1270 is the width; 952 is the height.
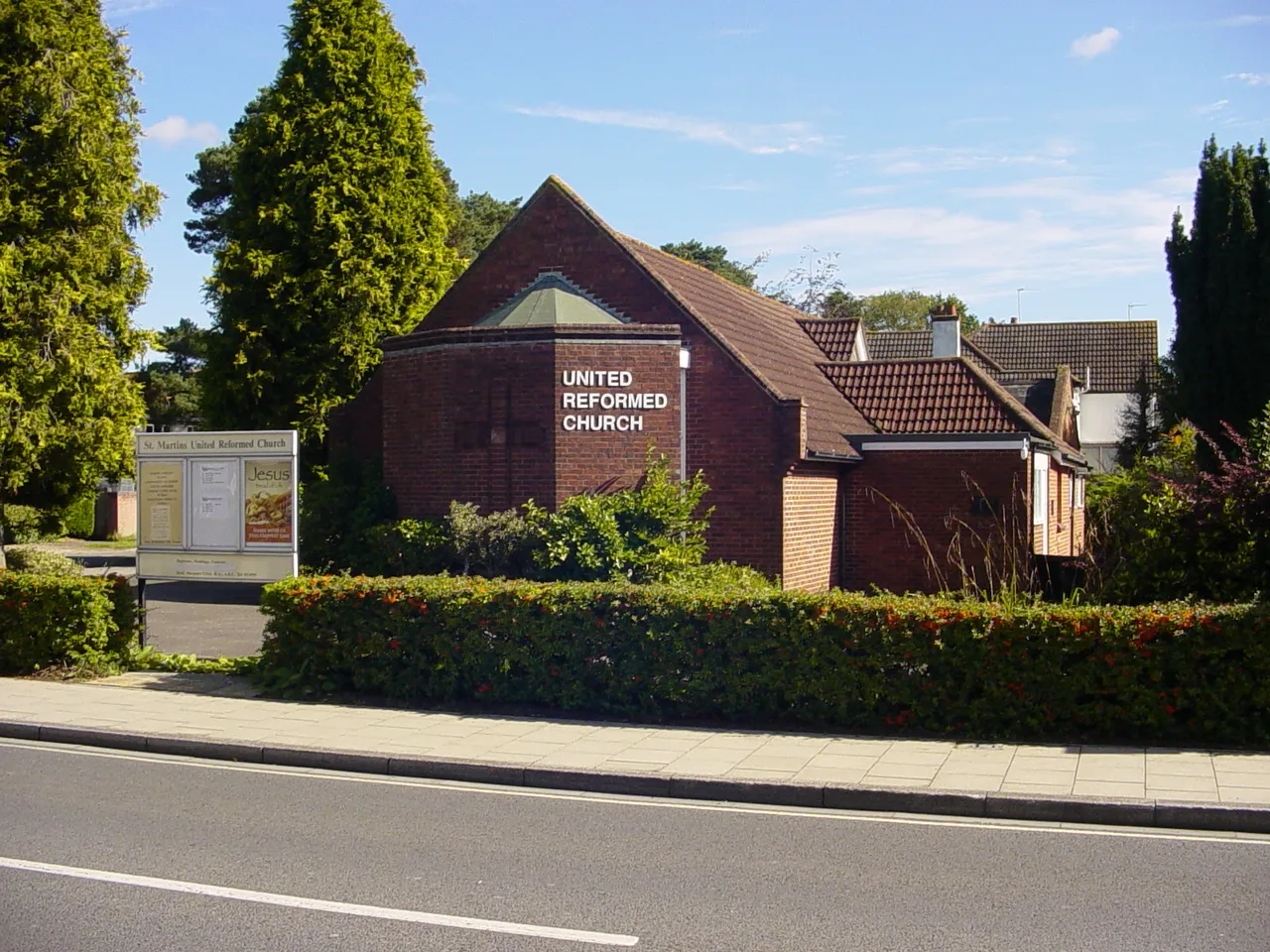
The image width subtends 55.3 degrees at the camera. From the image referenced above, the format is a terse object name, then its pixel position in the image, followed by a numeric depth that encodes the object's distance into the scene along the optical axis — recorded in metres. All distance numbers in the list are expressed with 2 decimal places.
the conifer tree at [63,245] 24.23
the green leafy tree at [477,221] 53.94
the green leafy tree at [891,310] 77.38
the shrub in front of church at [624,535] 15.42
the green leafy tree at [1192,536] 12.38
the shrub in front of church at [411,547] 17.14
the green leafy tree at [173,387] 51.66
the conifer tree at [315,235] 26.38
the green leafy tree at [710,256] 74.94
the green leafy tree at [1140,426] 35.03
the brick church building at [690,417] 17.25
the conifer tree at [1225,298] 25.52
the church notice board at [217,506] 13.98
